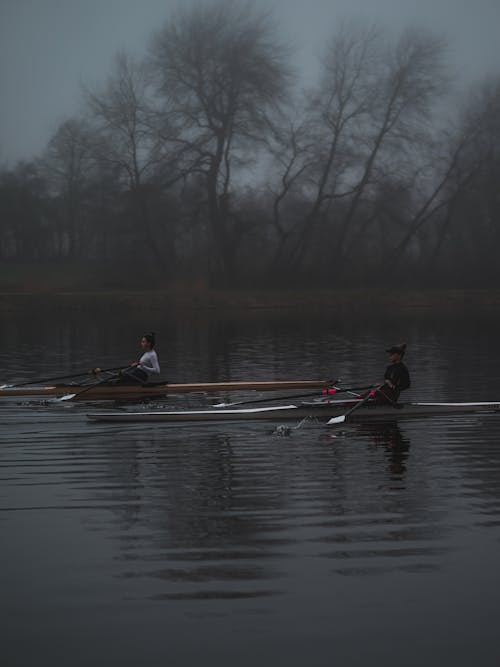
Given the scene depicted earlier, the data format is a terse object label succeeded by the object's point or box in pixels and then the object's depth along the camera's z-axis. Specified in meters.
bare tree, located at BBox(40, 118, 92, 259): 67.81
